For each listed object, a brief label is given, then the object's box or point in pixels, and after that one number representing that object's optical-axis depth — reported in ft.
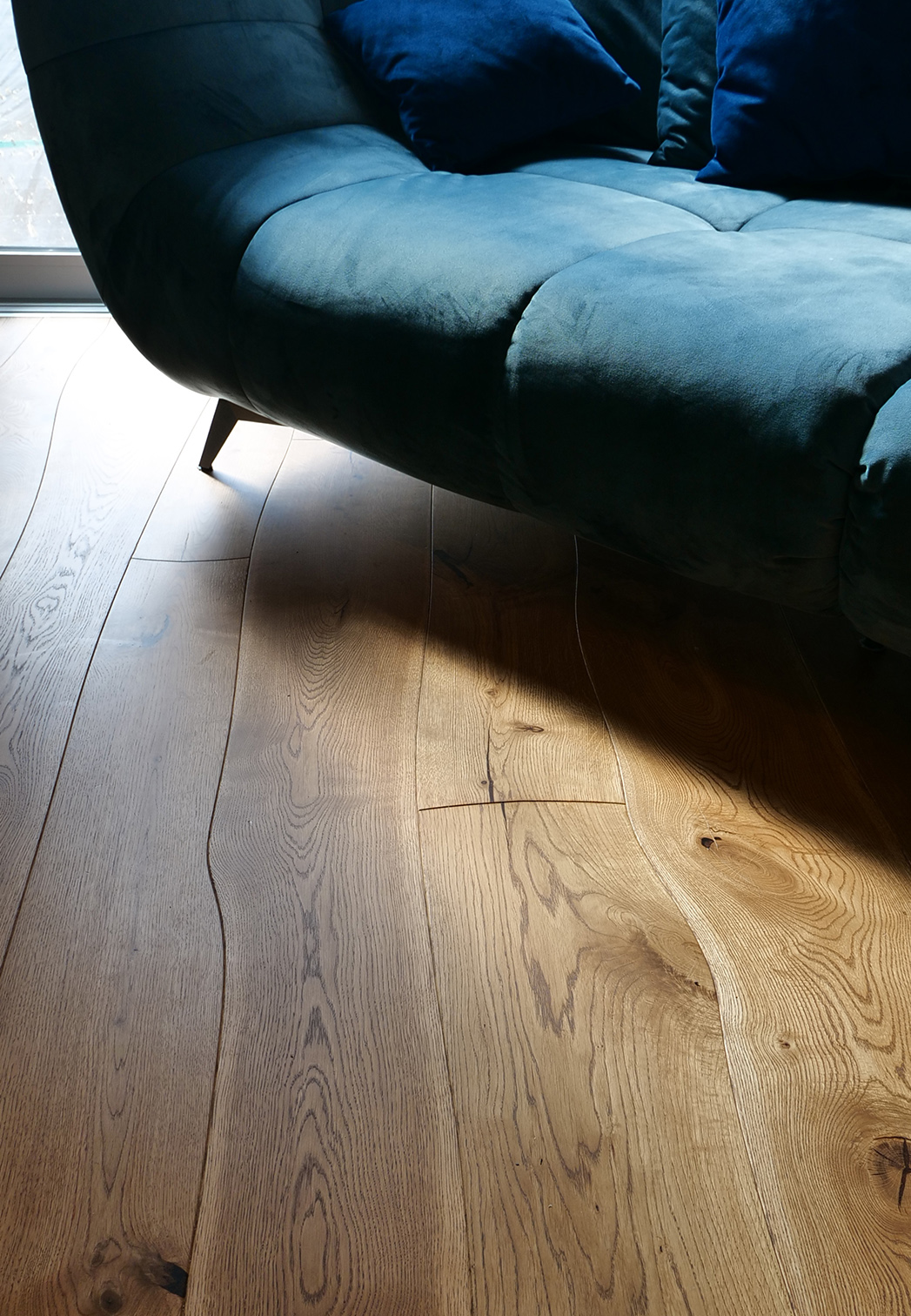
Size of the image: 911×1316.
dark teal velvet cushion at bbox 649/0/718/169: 4.68
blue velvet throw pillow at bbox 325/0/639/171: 4.64
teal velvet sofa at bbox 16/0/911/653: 2.75
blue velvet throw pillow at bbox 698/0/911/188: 3.96
